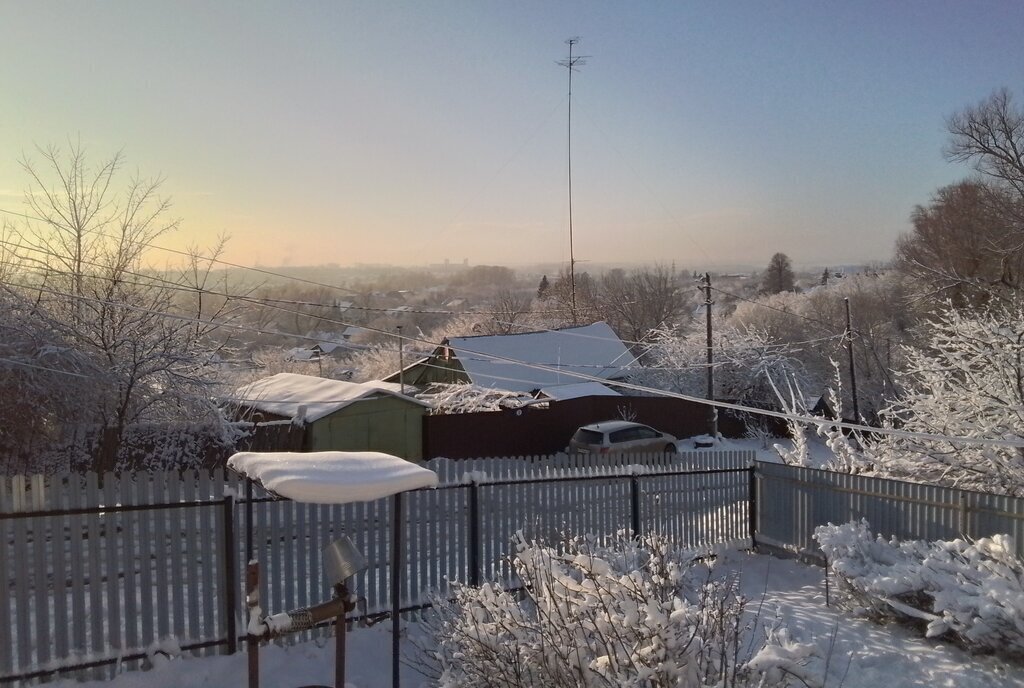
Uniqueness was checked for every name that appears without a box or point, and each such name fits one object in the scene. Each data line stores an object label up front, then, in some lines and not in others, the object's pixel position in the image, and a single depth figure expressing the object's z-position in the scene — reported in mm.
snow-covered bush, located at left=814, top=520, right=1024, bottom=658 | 5559
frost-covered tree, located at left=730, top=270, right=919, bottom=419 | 35000
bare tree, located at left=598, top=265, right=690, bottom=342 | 49000
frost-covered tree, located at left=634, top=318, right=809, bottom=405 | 27297
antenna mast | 25641
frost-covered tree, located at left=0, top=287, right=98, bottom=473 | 11234
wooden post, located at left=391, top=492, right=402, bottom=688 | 5012
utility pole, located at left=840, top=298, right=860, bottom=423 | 23000
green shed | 15000
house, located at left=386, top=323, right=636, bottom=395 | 25953
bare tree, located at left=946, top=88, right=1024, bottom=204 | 24672
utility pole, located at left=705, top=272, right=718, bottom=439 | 23062
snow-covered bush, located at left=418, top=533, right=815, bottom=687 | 3596
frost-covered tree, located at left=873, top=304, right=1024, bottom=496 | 9492
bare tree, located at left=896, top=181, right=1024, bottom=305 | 24688
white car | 17109
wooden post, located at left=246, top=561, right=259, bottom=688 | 4078
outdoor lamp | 4184
